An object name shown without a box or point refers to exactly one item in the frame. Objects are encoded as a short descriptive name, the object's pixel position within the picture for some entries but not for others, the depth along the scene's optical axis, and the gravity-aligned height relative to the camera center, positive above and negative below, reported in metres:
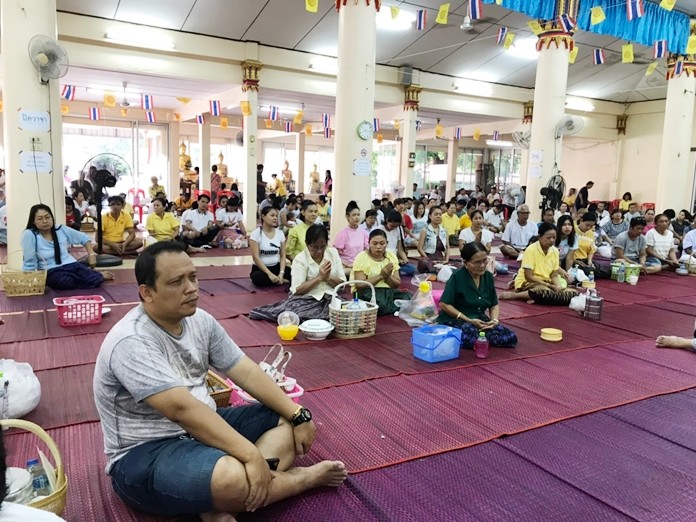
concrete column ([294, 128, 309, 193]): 18.09 +0.39
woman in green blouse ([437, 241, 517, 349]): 4.15 -0.96
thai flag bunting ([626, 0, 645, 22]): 8.73 +2.63
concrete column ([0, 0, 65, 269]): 6.03 +0.52
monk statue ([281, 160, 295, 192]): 18.34 -0.16
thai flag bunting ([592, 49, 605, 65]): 11.34 +2.44
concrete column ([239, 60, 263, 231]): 11.15 +1.02
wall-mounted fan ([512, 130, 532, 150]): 12.22 +0.83
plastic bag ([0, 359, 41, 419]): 2.72 -1.07
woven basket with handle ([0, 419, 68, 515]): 1.78 -1.00
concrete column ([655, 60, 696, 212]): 11.21 +0.81
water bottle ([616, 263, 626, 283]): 7.36 -1.21
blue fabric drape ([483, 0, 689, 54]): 8.68 +2.59
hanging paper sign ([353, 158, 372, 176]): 7.41 +0.10
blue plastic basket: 3.84 -1.13
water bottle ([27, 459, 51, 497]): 1.88 -1.04
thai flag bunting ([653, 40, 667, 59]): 10.07 +2.34
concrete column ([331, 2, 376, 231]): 7.14 +0.99
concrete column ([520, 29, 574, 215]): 9.54 +1.24
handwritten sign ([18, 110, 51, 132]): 6.11 +0.51
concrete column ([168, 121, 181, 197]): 15.79 +0.19
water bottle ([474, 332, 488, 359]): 3.96 -1.17
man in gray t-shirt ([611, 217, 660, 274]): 7.98 -0.95
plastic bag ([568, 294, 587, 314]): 5.43 -1.19
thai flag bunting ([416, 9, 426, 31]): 9.78 +2.72
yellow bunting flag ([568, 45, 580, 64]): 9.84 +2.15
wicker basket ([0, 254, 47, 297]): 5.42 -1.09
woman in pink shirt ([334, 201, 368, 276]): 6.28 -0.73
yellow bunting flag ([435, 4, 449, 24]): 8.80 +2.51
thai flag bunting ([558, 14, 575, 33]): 8.99 +2.46
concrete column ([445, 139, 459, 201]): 18.34 +0.29
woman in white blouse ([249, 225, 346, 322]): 4.75 -0.89
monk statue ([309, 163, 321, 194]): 19.28 -0.32
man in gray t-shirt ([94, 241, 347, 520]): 1.82 -0.84
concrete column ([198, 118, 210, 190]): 14.39 +0.45
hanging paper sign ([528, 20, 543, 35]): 9.61 +2.52
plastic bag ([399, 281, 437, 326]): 4.84 -1.12
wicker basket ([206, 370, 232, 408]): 2.57 -0.99
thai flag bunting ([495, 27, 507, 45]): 10.52 +2.66
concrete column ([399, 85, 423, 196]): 13.07 +1.11
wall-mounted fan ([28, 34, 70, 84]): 6.04 +1.18
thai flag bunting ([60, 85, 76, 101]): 12.38 +1.70
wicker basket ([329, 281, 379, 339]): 4.38 -1.12
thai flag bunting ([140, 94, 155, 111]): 12.79 +1.56
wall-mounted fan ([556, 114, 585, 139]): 9.56 +0.89
